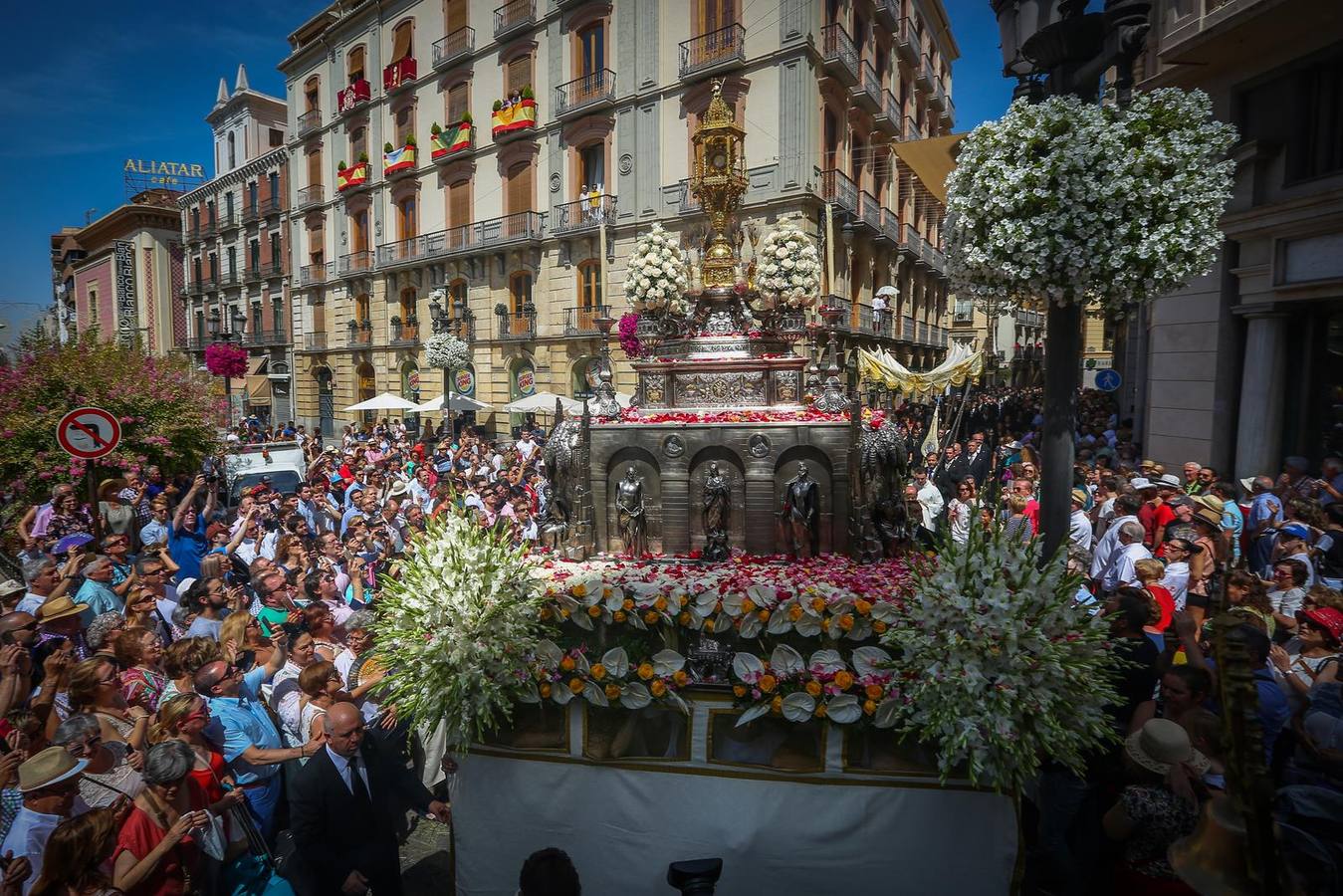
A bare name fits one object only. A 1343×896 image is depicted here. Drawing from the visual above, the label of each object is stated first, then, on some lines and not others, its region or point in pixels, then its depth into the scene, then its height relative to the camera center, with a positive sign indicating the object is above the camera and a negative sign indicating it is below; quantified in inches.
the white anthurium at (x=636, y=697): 166.9 -70.5
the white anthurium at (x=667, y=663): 167.8 -63.1
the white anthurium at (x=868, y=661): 159.0 -59.2
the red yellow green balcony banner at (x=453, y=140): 1113.4 +399.1
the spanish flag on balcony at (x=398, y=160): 1205.1 +394.7
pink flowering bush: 391.2 -11.4
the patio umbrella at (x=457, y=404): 944.9 -14.4
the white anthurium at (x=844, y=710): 155.4 -68.3
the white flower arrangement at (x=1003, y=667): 138.9 -54.0
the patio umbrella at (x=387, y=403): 923.4 -14.0
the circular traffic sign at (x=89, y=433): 285.0 -16.9
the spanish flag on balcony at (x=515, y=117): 1023.6 +400.2
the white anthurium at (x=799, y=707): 157.6 -68.7
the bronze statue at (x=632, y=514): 311.0 -52.2
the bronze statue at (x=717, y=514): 303.1 -50.9
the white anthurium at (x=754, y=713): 160.4 -71.3
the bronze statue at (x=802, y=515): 295.1 -49.7
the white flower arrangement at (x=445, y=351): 820.0 +47.9
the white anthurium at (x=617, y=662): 170.2 -63.8
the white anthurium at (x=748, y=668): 162.6 -62.1
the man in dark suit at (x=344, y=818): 154.9 -93.9
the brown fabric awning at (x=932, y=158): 231.9 +81.6
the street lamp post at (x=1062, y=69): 153.3 +75.5
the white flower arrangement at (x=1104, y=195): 157.5 +44.8
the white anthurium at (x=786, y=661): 162.7 -60.6
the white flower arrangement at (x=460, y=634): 164.9 -57.0
